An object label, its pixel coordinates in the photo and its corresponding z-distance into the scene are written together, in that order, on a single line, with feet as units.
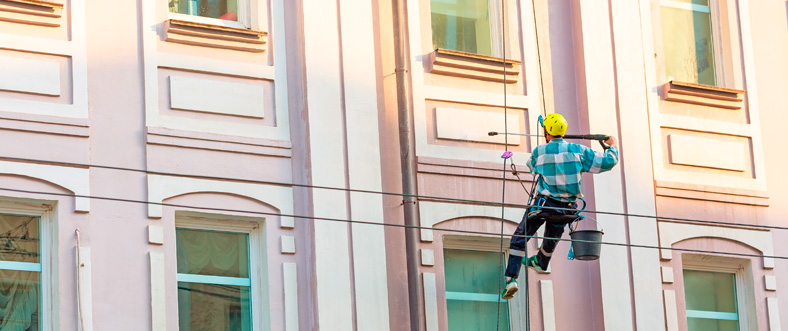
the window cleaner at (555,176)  52.85
